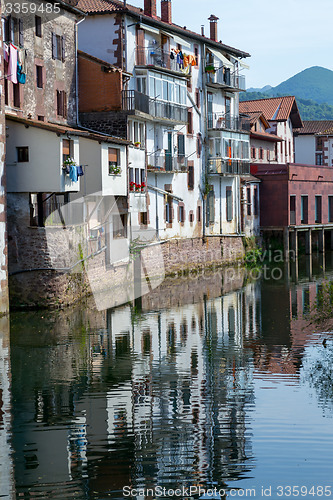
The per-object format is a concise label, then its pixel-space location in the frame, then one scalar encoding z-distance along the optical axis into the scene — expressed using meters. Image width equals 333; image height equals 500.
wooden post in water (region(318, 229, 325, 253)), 70.31
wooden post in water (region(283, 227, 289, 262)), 62.80
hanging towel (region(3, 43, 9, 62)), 35.32
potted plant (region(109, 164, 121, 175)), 41.81
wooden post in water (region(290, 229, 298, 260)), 64.25
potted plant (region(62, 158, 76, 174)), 35.53
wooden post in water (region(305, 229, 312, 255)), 66.62
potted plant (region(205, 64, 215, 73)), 58.38
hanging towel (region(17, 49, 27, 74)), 37.25
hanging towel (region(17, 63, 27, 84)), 36.97
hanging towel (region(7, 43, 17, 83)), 35.50
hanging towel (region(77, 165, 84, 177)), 36.47
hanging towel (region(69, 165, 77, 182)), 35.74
